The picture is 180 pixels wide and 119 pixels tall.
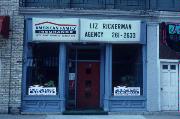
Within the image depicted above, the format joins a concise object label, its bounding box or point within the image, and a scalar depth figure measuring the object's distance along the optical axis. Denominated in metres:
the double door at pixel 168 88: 14.77
